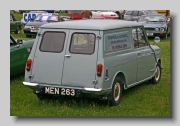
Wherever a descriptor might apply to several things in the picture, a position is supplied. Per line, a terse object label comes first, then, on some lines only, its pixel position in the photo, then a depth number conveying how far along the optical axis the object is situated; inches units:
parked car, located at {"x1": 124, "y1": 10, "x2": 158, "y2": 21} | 835.7
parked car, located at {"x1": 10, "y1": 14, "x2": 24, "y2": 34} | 544.1
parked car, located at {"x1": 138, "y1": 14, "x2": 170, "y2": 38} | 705.0
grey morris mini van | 269.3
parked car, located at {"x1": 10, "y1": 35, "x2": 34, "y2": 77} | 365.0
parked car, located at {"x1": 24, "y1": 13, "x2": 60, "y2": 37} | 580.8
